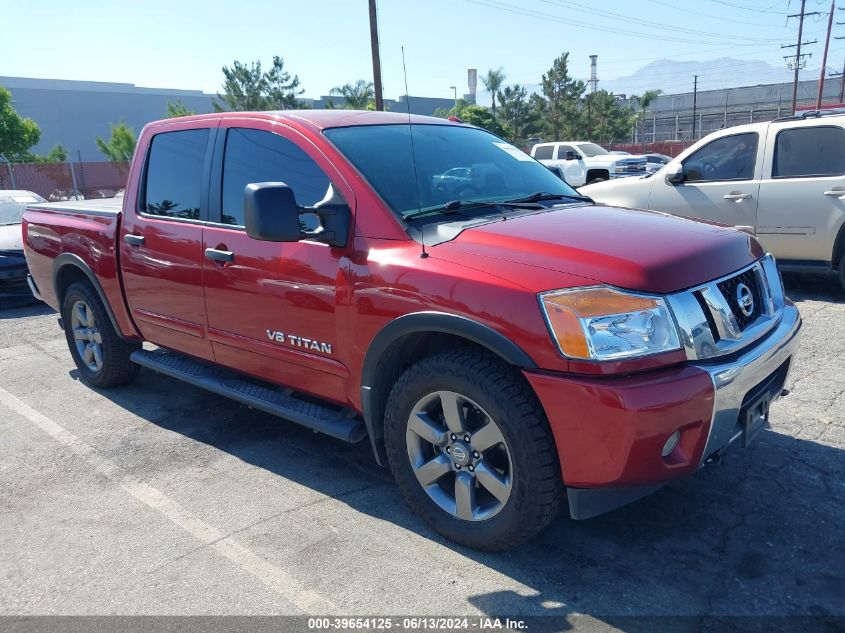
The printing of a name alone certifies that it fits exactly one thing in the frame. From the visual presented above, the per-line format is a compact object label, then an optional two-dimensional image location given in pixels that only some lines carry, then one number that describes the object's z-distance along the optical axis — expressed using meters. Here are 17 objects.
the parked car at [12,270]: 8.94
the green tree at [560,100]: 49.31
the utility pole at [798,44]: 51.93
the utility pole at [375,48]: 17.54
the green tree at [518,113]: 52.76
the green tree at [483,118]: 47.19
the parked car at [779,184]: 6.98
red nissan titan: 2.57
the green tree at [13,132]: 34.69
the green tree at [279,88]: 50.06
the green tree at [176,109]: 45.90
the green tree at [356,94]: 63.75
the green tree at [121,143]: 43.41
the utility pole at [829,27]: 44.22
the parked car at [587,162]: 19.12
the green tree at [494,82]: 56.84
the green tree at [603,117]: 48.44
